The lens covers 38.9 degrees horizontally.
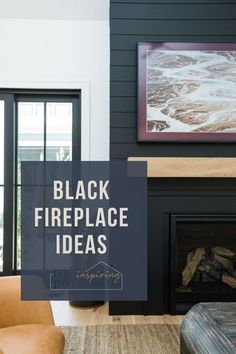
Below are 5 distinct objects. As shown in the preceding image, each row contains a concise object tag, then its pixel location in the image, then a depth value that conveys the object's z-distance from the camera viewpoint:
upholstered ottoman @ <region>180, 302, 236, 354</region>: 1.05
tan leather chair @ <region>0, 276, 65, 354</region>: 1.42
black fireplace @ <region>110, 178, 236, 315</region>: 2.76
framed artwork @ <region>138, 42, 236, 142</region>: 2.75
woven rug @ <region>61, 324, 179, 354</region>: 2.15
